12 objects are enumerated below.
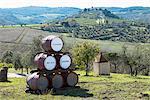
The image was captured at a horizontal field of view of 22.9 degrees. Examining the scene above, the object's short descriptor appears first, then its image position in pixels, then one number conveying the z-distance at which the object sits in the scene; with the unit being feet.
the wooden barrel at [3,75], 105.81
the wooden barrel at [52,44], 84.89
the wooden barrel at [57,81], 83.46
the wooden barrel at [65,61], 85.92
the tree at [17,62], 192.01
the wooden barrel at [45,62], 83.41
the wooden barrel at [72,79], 86.22
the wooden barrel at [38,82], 81.25
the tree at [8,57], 218.79
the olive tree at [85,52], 136.15
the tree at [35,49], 178.29
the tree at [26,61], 176.13
